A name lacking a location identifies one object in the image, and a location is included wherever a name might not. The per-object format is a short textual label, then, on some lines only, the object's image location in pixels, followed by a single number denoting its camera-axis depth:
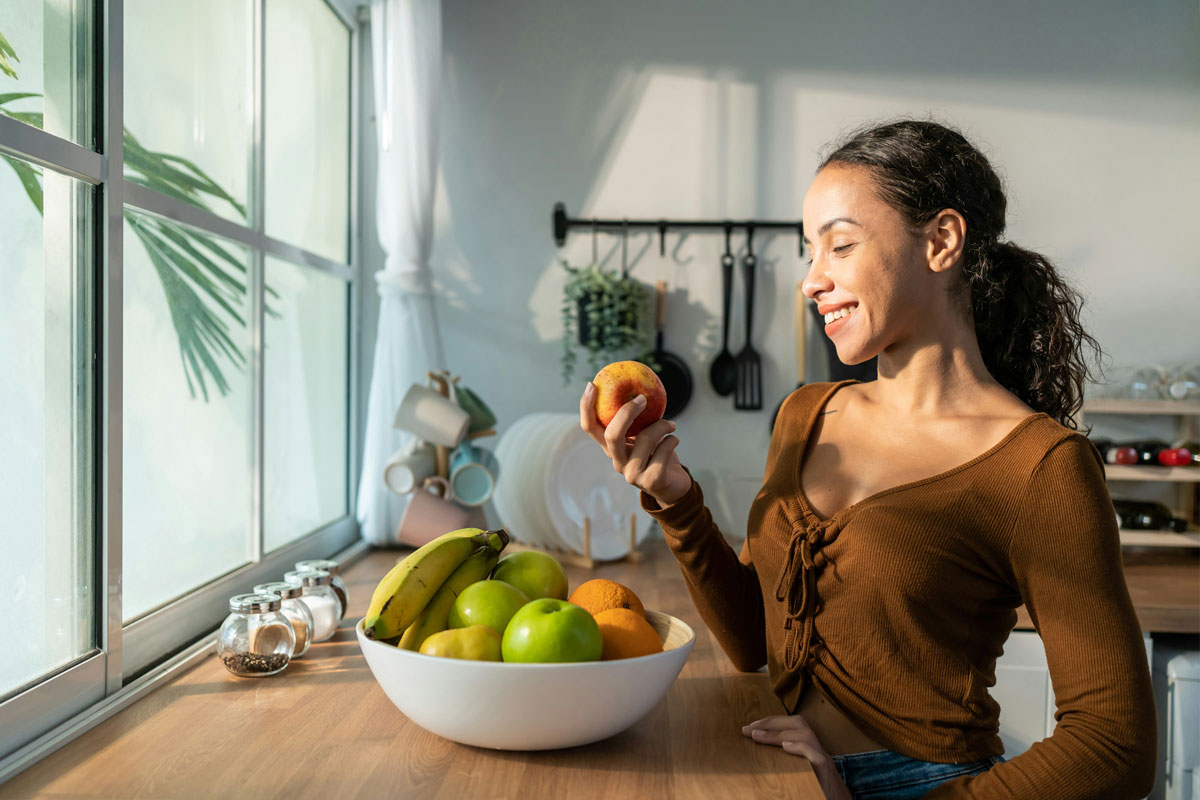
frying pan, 2.25
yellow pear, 0.76
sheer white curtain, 2.01
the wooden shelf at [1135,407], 2.03
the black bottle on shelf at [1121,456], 2.04
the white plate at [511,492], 1.94
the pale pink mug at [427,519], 1.77
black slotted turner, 2.25
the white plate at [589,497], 1.90
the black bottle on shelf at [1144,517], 2.04
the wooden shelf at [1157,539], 1.96
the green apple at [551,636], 0.74
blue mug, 1.79
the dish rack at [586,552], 1.87
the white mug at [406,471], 1.76
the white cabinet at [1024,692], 1.69
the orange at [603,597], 0.89
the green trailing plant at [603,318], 2.17
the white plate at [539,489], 1.91
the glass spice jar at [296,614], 1.10
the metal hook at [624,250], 2.27
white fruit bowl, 0.73
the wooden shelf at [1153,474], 2.00
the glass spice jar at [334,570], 1.24
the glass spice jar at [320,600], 1.18
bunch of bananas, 0.81
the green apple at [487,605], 0.81
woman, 0.80
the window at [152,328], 0.91
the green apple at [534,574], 0.90
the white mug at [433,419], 1.76
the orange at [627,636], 0.81
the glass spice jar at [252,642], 1.05
